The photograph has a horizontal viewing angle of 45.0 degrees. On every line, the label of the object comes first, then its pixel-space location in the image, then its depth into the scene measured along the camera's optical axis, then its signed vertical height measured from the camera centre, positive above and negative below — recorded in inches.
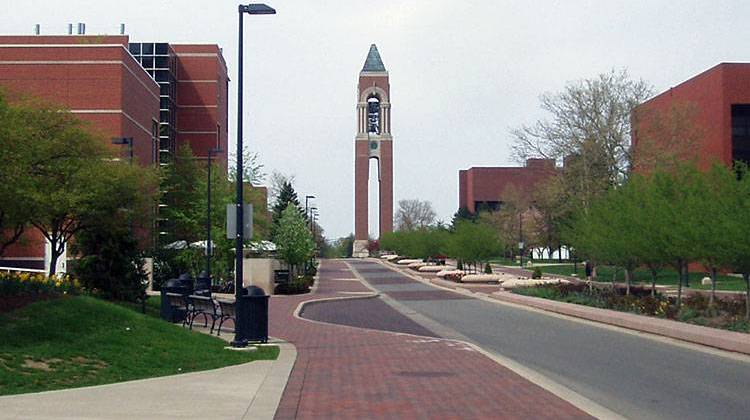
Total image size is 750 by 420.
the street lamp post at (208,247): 1446.0 +7.0
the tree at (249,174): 2164.1 +186.3
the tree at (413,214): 6811.0 +285.2
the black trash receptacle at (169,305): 928.3 -54.2
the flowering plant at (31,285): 666.2 -26.2
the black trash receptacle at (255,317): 753.6 -55.1
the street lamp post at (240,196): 723.4 +46.1
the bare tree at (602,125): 2209.6 +309.9
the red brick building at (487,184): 5816.9 +432.8
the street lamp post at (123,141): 1298.5 +160.2
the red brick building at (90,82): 2536.9 +489.5
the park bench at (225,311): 834.8 -55.8
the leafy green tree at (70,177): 928.3 +82.9
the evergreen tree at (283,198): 3328.2 +231.6
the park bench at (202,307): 849.0 -55.4
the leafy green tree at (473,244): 2490.2 +18.5
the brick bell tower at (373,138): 5438.0 +676.5
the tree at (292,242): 2203.5 +22.6
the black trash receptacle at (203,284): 1322.6 -51.1
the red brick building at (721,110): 2413.9 +382.5
